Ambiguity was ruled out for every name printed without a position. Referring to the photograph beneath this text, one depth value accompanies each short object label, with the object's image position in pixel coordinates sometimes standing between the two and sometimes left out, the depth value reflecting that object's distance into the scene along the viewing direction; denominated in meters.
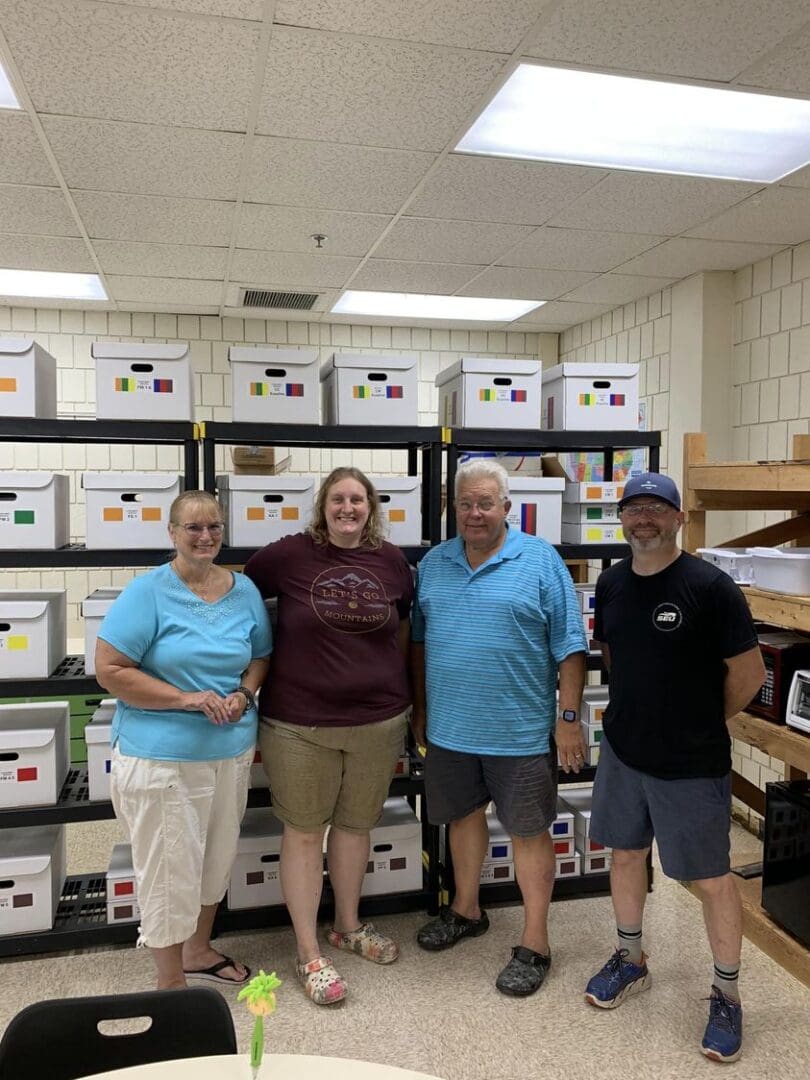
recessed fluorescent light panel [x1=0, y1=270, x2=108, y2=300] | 4.74
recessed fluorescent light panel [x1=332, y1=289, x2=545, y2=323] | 5.26
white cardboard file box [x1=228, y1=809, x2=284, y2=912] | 2.93
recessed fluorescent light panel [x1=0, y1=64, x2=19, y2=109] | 2.47
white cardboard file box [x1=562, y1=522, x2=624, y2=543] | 3.22
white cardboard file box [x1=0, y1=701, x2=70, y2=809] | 2.71
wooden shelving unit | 2.66
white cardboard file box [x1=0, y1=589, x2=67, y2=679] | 2.70
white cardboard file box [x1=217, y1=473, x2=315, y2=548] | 2.85
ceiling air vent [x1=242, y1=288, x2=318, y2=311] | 5.07
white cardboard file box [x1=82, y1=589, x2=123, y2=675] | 2.72
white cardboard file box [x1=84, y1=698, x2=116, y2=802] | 2.79
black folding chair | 1.27
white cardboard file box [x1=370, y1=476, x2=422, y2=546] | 3.01
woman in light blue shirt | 2.29
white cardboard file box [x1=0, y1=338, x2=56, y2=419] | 2.71
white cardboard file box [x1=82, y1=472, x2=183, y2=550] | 2.78
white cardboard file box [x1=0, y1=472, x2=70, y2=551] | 2.71
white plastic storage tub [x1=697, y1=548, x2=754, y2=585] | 2.99
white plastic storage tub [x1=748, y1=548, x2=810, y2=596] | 2.66
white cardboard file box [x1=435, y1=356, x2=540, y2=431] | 3.12
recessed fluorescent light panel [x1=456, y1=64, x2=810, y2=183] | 2.51
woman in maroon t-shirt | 2.54
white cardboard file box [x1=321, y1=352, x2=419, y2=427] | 3.01
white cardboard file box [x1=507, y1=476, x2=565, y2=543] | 3.11
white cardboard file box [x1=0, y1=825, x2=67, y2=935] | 2.73
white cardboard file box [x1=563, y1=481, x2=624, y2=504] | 3.21
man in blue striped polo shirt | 2.55
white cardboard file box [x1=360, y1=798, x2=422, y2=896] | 3.04
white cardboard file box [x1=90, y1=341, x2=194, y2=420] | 2.79
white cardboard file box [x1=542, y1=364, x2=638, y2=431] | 3.21
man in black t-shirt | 2.23
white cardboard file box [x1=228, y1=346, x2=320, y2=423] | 2.91
